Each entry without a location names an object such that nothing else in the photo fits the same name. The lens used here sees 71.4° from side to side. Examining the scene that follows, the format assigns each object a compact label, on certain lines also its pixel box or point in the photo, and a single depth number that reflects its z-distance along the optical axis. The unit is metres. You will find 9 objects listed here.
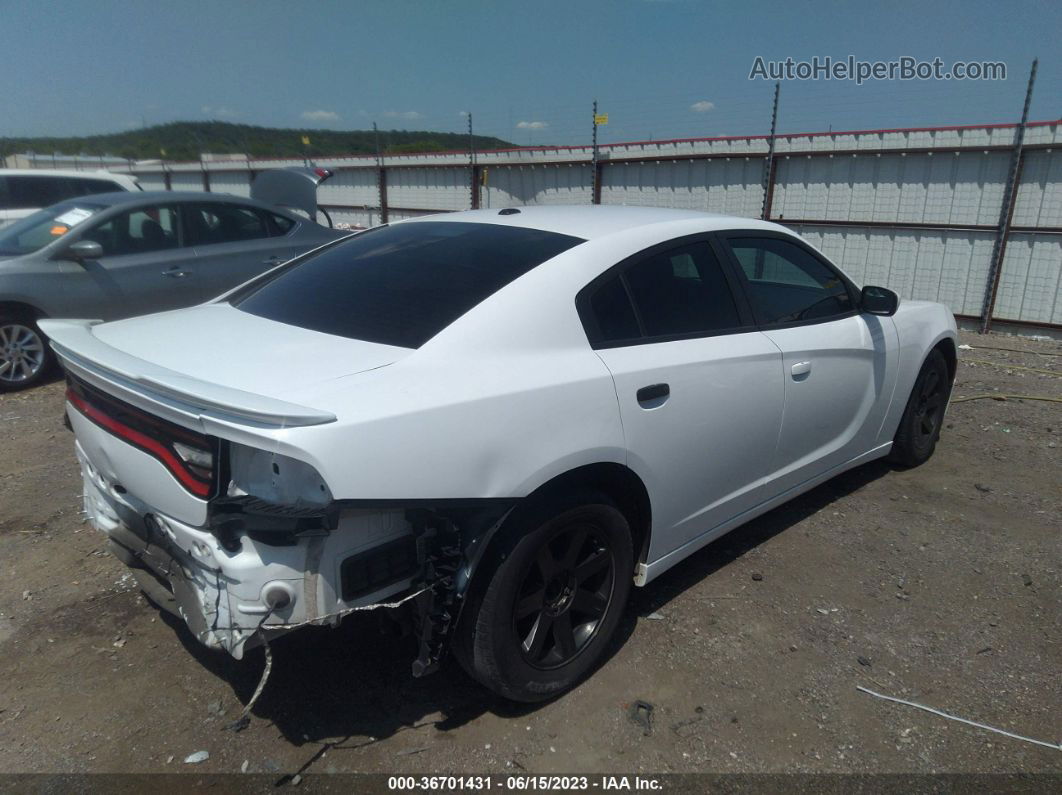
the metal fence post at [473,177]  13.97
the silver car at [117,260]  6.27
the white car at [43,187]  9.82
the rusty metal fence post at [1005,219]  8.50
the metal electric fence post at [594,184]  11.84
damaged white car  2.02
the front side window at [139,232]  6.55
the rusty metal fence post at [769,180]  10.21
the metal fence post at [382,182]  15.84
